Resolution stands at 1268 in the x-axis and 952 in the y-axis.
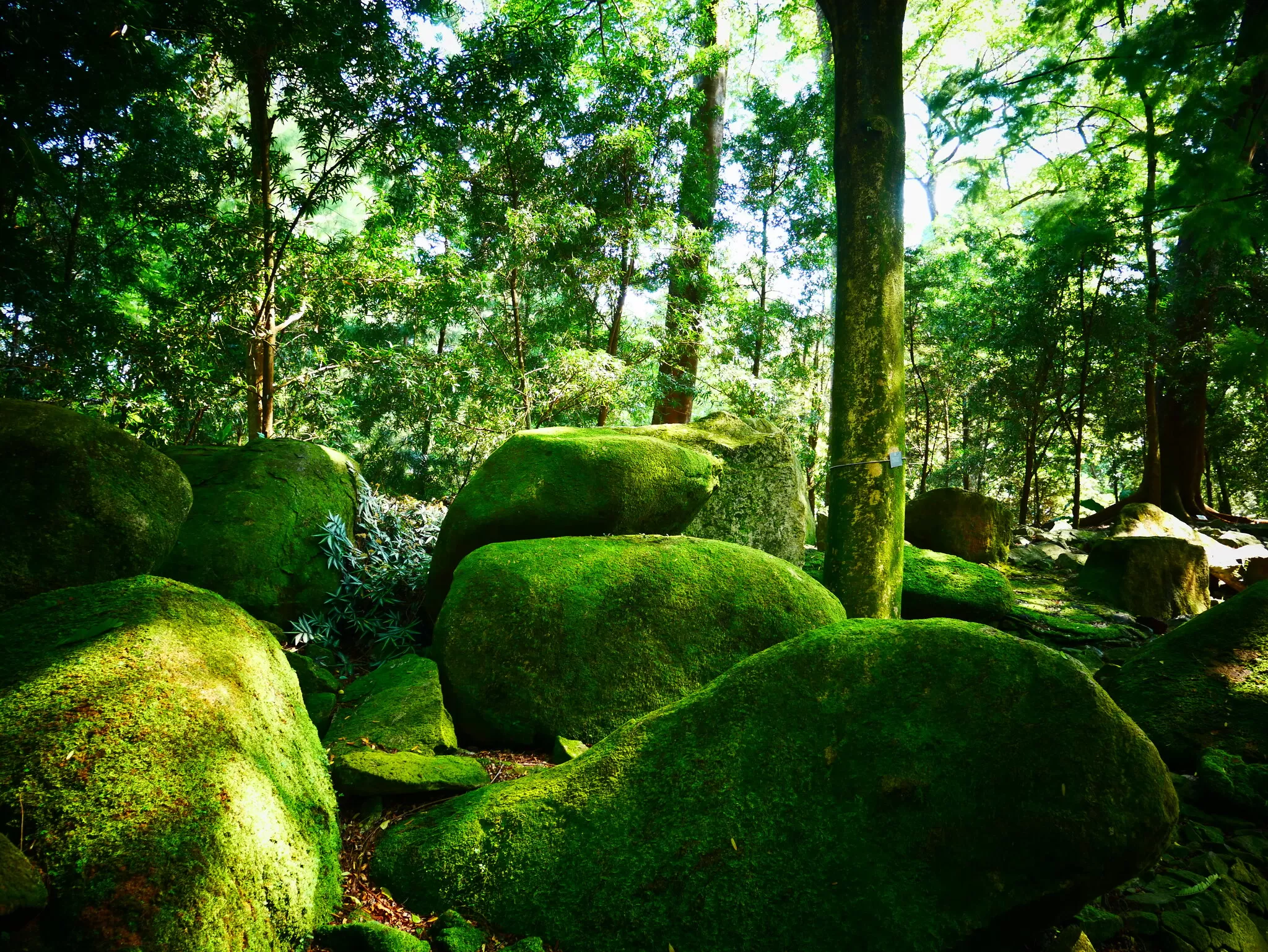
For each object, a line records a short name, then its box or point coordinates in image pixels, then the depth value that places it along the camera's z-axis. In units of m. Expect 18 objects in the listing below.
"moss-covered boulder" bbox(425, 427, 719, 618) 4.85
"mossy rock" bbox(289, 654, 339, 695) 3.66
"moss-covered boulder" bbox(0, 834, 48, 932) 1.37
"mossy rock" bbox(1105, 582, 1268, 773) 3.35
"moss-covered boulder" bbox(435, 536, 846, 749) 3.70
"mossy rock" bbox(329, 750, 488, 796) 2.75
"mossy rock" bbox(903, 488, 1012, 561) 9.12
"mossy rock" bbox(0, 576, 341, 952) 1.54
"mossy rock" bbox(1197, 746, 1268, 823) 2.93
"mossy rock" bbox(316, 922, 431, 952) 1.84
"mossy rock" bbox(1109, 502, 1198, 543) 9.87
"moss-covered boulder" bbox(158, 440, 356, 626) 4.56
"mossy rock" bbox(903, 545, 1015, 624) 6.59
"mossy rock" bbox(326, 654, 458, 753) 3.20
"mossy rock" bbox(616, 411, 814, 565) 6.60
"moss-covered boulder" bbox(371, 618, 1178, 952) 1.93
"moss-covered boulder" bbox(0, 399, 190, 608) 3.07
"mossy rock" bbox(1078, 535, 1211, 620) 7.47
